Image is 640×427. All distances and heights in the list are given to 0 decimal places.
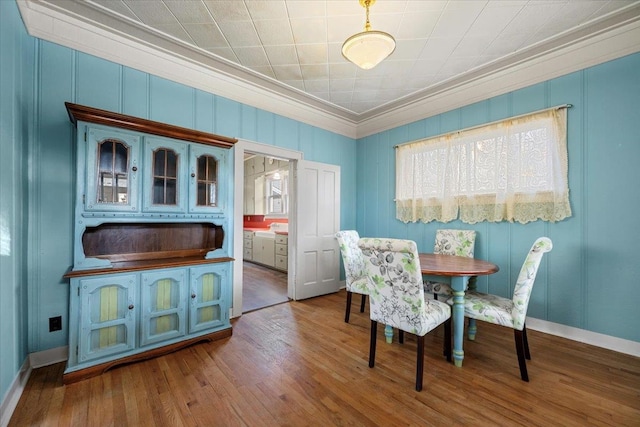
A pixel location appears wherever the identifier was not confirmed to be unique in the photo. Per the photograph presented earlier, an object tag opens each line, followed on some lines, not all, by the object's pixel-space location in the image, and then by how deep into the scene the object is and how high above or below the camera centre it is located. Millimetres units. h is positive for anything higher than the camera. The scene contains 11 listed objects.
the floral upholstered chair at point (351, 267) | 2902 -641
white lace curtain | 2684 +499
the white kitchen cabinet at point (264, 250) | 5758 -863
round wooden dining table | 2016 -515
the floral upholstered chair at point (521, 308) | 1919 -724
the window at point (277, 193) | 6566 +531
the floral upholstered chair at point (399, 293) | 1815 -598
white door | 3859 -239
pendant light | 1872 +1251
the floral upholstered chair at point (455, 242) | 3115 -352
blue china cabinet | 1961 -282
